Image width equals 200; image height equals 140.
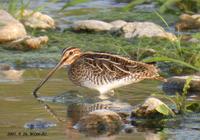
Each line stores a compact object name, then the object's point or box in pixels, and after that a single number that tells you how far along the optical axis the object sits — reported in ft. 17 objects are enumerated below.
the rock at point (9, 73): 32.81
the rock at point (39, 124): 24.76
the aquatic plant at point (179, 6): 44.73
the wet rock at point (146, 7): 48.51
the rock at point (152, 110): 25.68
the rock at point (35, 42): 37.70
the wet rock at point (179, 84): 30.78
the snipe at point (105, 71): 30.91
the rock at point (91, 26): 41.47
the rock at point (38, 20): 42.60
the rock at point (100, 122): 24.48
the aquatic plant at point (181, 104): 26.50
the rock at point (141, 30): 39.78
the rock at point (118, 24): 41.63
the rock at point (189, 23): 42.58
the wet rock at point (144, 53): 35.46
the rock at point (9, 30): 38.63
